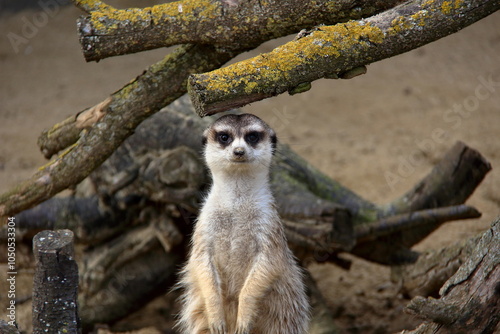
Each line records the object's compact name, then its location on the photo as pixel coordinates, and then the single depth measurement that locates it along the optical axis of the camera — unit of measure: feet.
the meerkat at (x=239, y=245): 22.40
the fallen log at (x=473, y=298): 16.96
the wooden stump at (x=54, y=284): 17.67
